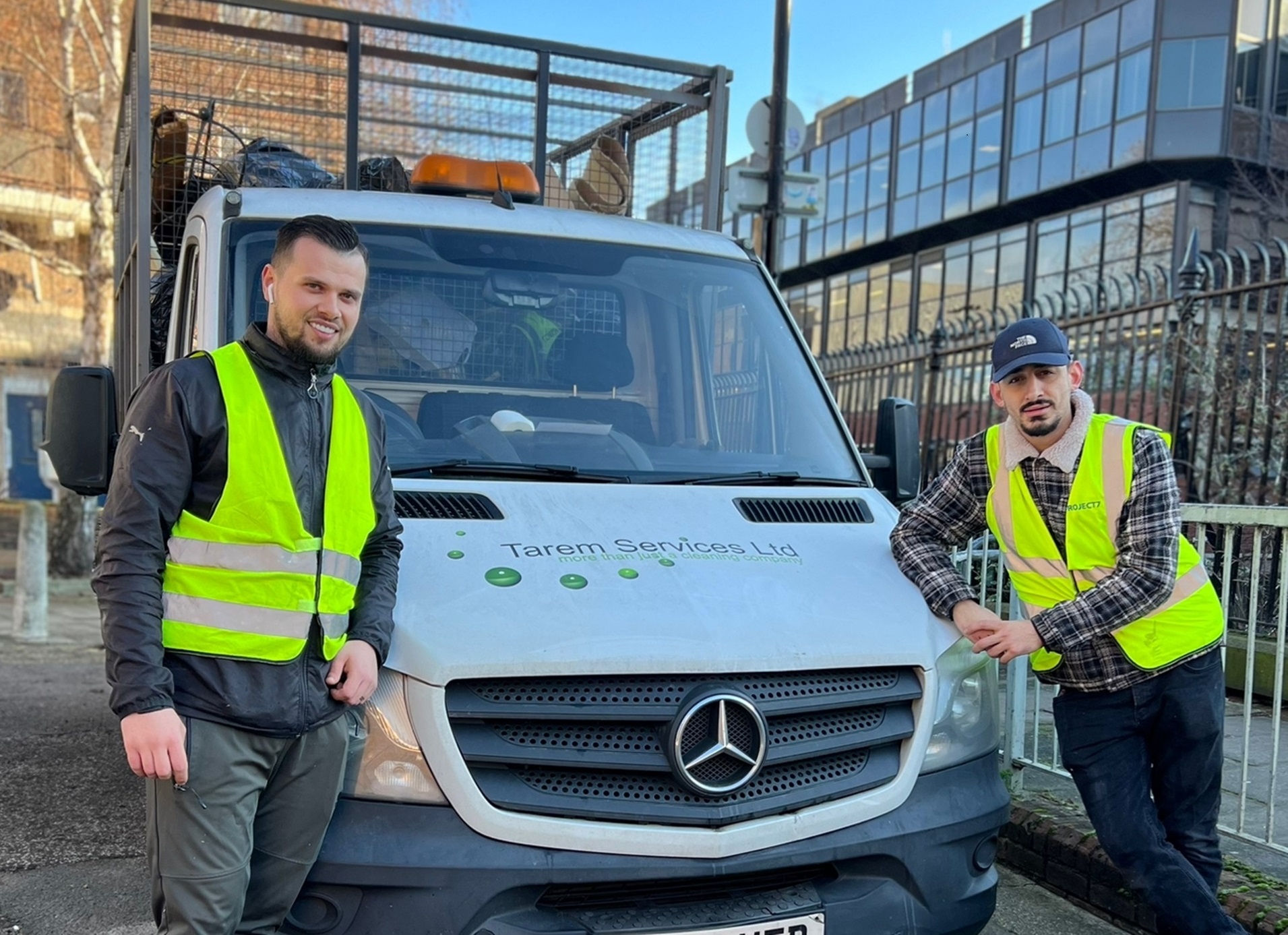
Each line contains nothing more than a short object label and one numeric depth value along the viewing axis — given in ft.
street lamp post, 28.02
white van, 7.84
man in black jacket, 7.27
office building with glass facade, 71.51
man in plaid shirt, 9.81
